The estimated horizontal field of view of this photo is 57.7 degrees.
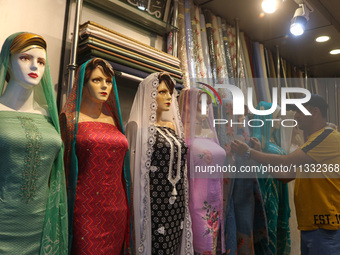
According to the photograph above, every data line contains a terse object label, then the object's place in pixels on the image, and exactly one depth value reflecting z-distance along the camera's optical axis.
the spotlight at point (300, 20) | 2.78
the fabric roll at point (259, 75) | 3.53
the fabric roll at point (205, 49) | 2.84
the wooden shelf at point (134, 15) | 2.24
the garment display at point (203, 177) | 1.92
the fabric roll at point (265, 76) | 3.58
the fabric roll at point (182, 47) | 2.59
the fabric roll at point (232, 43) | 3.29
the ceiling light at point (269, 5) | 2.71
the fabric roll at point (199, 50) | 2.74
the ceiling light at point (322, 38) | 3.90
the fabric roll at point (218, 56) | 2.95
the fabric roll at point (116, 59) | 1.88
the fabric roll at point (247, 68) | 3.37
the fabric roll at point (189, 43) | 2.66
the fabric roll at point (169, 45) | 2.67
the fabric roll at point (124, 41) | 1.91
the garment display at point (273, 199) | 2.42
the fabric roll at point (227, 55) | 3.08
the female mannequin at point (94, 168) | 1.45
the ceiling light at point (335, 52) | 4.26
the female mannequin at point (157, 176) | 1.71
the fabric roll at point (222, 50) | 2.96
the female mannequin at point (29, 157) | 1.21
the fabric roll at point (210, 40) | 2.94
